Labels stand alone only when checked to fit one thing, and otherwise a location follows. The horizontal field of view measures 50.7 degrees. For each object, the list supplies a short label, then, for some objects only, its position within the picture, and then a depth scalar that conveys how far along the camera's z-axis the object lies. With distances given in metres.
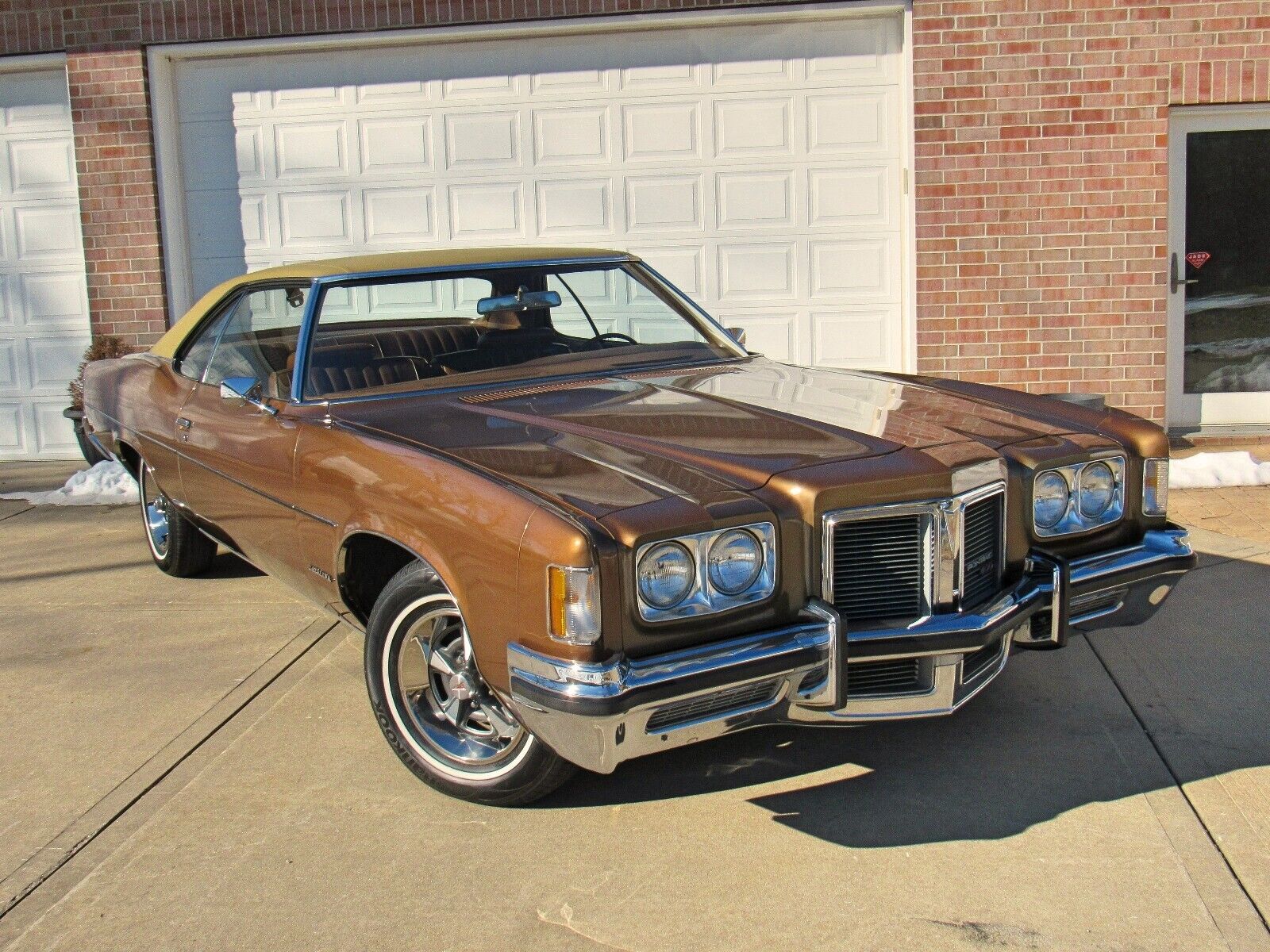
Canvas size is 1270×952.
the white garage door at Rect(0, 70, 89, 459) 9.13
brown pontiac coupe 3.03
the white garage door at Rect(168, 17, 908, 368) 8.46
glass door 8.29
